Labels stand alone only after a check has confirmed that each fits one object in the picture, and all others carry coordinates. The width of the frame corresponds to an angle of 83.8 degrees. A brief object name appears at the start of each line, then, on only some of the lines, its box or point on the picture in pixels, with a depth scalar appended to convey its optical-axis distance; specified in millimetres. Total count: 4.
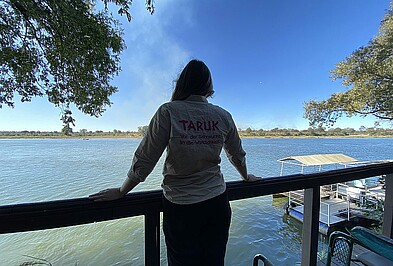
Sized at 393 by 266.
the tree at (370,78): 5480
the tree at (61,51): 2488
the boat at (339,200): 7008
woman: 739
